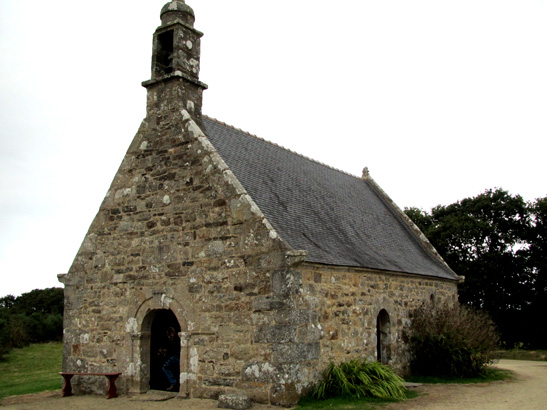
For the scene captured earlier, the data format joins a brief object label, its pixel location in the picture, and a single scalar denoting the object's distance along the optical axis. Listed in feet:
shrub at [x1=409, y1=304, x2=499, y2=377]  45.65
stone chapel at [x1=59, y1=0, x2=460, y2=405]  32.91
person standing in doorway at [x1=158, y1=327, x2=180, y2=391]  37.81
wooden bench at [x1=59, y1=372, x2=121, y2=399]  37.27
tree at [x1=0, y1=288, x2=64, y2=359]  76.95
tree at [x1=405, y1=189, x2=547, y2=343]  92.12
